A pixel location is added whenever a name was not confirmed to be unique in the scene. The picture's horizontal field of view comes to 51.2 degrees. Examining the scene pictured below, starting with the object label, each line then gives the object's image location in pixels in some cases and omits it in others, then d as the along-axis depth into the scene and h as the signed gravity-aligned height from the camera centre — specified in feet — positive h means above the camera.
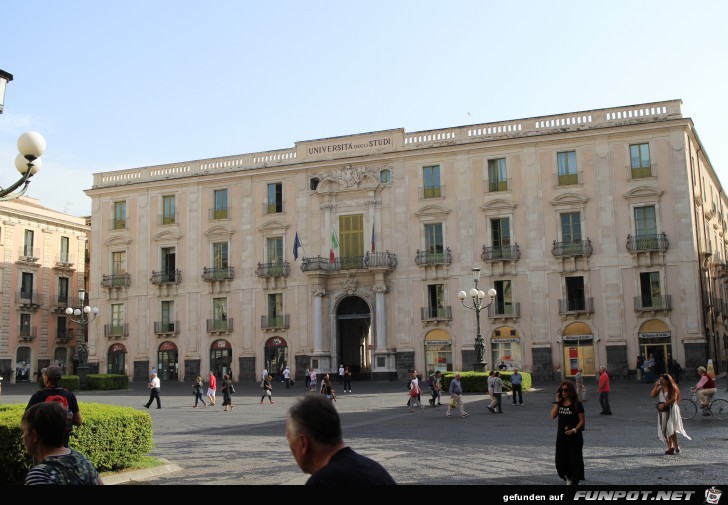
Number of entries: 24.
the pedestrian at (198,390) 99.35 -4.97
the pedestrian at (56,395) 30.76 -1.59
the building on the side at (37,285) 183.62 +18.22
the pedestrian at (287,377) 138.82 -5.07
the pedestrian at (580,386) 80.84 -4.80
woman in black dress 32.68 -4.35
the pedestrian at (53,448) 15.55 -1.93
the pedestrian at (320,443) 12.62 -1.64
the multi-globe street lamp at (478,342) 111.80 +0.16
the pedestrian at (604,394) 75.82 -5.39
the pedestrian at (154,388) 94.08 -4.35
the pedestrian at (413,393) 85.92 -5.36
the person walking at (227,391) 93.45 -4.93
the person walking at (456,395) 77.20 -5.15
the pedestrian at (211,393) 102.99 -5.61
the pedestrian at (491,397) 79.46 -5.75
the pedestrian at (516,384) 91.20 -4.97
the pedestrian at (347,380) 124.16 -5.39
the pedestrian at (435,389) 92.68 -5.38
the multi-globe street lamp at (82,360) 131.69 -0.84
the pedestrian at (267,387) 101.45 -4.94
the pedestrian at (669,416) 45.85 -4.73
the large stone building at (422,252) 139.95 +19.03
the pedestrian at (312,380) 132.96 -5.57
